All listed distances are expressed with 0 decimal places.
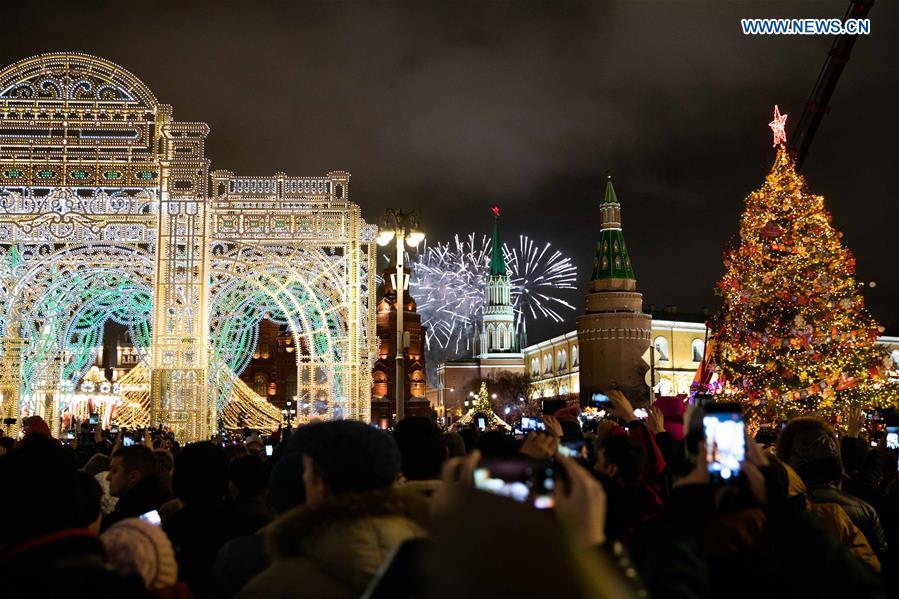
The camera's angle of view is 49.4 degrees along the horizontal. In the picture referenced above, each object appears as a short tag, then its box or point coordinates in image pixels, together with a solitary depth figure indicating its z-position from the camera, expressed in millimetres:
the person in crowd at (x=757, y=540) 3127
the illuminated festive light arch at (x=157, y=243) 28875
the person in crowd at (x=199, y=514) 5500
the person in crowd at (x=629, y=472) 5184
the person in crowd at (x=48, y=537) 2898
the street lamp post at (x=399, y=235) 19312
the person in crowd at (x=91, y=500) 4923
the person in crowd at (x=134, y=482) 6590
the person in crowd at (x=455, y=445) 8960
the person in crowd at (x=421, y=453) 5492
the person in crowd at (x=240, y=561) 4344
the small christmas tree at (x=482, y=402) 52281
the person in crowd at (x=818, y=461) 6145
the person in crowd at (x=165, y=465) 8009
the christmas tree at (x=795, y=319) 25281
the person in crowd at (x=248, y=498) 5699
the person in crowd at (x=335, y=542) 2918
